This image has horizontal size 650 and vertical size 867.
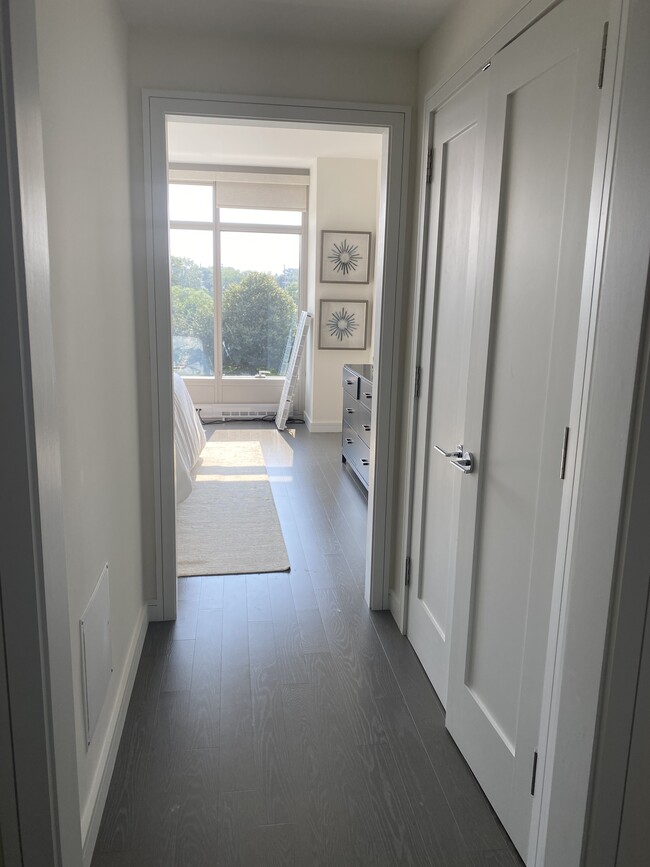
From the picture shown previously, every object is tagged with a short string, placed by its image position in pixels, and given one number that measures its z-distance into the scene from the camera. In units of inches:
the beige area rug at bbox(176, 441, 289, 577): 138.9
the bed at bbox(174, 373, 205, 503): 181.2
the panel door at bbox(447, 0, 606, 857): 57.9
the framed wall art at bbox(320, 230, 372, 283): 261.1
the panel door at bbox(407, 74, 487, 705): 83.2
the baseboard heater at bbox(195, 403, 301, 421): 294.4
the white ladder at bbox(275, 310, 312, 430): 275.4
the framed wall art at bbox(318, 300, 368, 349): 267.1
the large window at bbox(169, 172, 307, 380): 276.8
